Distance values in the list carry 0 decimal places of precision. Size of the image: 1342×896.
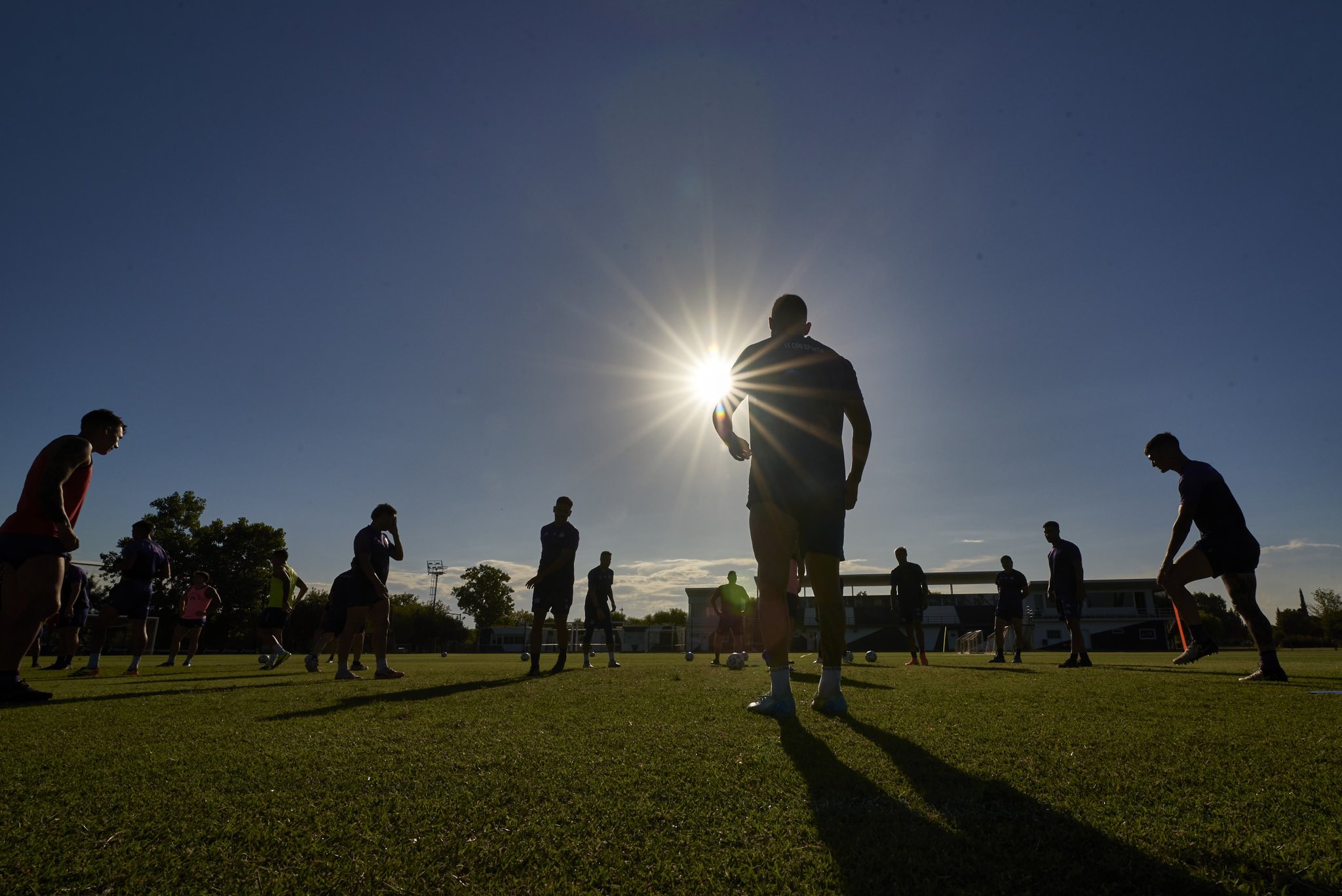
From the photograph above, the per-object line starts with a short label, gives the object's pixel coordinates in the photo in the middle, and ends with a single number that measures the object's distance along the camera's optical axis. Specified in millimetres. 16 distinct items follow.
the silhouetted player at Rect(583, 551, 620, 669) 13234
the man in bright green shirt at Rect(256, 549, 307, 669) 12812
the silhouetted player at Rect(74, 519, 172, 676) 9375
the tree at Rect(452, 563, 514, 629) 82250
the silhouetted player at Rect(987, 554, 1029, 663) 12961
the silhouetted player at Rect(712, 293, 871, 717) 3838
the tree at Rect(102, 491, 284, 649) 54062
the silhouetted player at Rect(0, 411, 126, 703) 4594
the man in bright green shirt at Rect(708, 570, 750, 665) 15227
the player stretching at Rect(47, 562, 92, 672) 10133
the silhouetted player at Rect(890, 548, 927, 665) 12139
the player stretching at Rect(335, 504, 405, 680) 8109
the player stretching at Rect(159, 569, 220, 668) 13008
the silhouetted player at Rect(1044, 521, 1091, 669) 10992
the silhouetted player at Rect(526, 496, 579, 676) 8875
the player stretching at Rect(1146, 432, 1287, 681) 6625
